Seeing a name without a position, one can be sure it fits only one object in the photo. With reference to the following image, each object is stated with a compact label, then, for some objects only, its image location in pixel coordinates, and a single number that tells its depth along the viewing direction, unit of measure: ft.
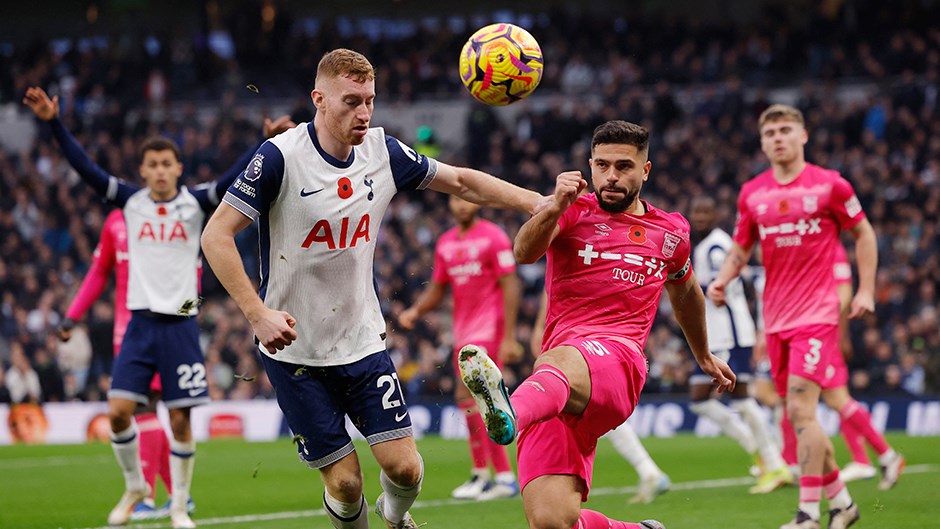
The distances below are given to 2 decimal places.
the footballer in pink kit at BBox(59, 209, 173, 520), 65.46
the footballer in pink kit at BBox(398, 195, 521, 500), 75.72
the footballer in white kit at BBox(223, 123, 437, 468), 40.73
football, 43.06
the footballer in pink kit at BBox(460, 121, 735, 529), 37.68
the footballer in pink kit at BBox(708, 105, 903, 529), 55.77
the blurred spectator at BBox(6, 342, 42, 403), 138.47
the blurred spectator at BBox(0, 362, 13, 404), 139.74
